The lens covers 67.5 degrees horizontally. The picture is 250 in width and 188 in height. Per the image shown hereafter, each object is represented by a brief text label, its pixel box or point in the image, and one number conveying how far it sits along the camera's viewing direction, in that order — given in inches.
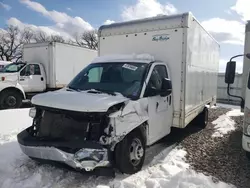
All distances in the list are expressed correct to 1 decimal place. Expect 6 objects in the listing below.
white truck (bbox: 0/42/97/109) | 345.4
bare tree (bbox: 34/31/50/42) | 1655.5
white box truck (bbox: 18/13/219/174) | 112.1
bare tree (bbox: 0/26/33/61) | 1531.2
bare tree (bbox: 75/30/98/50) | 1711.8
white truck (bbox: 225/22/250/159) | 132.1
